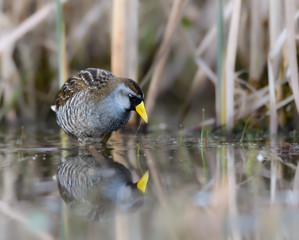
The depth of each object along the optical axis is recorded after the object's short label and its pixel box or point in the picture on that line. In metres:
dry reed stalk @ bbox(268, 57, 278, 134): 8.48
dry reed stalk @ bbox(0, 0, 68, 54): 10.55
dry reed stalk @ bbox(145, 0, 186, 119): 9.52
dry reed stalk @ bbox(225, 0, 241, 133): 8.55
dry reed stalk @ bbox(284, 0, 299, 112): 7.77
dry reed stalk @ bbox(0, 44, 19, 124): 11.70
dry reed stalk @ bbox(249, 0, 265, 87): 9.68
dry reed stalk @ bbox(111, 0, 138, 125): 9.70
